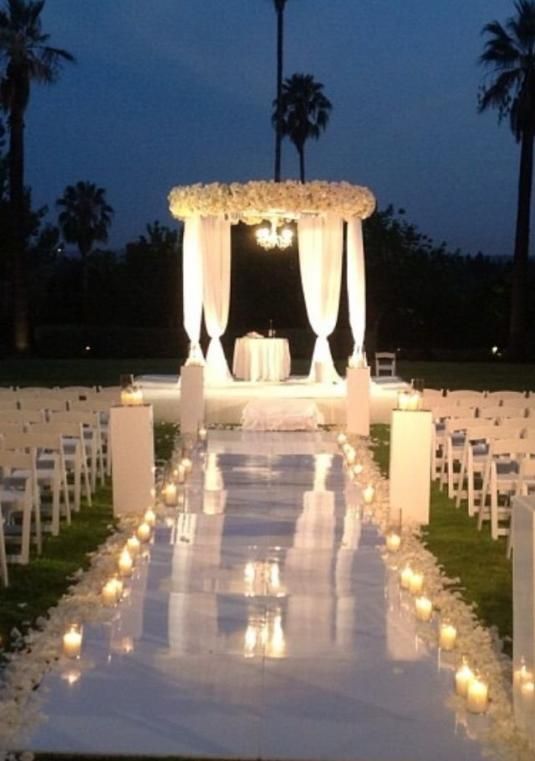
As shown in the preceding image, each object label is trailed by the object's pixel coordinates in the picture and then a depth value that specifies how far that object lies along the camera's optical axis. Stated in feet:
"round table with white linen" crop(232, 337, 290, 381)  67.15
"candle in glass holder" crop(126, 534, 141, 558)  25.86
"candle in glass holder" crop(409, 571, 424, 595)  22.90
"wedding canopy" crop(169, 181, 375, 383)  57.93
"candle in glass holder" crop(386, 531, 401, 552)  26.96
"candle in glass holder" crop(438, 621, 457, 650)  19.11
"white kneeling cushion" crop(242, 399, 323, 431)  52.54
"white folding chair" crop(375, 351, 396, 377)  85.97
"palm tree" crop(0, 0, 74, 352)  106.73
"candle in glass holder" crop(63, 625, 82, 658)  18.66
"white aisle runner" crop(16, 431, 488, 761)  15.28
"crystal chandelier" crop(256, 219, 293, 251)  62.49
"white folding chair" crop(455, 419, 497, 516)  31.91
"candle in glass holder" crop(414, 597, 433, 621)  20.94
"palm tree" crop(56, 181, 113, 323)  206.18
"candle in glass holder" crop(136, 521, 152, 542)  27.63
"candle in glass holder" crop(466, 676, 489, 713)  16.19
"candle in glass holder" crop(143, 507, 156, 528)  29.50
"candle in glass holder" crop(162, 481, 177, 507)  32.53
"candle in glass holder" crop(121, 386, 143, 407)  32.45
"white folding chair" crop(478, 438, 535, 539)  28.91
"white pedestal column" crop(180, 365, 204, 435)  51.39
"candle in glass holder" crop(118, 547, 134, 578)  24.16
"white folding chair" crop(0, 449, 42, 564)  25.82
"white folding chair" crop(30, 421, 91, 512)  32.45
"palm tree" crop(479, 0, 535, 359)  108.17
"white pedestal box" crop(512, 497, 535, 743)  14.98
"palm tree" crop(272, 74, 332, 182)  173.06
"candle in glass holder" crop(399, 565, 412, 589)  23.33
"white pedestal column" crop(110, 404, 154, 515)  31.53
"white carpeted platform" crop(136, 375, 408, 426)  55.77
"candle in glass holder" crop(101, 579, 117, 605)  21.88
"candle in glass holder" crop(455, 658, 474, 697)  16.74
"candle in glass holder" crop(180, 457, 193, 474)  38.60
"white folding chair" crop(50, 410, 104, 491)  35.70
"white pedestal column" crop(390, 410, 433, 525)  30.45
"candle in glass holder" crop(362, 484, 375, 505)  33.06
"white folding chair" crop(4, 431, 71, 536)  29.40
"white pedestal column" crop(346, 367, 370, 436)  50.80
